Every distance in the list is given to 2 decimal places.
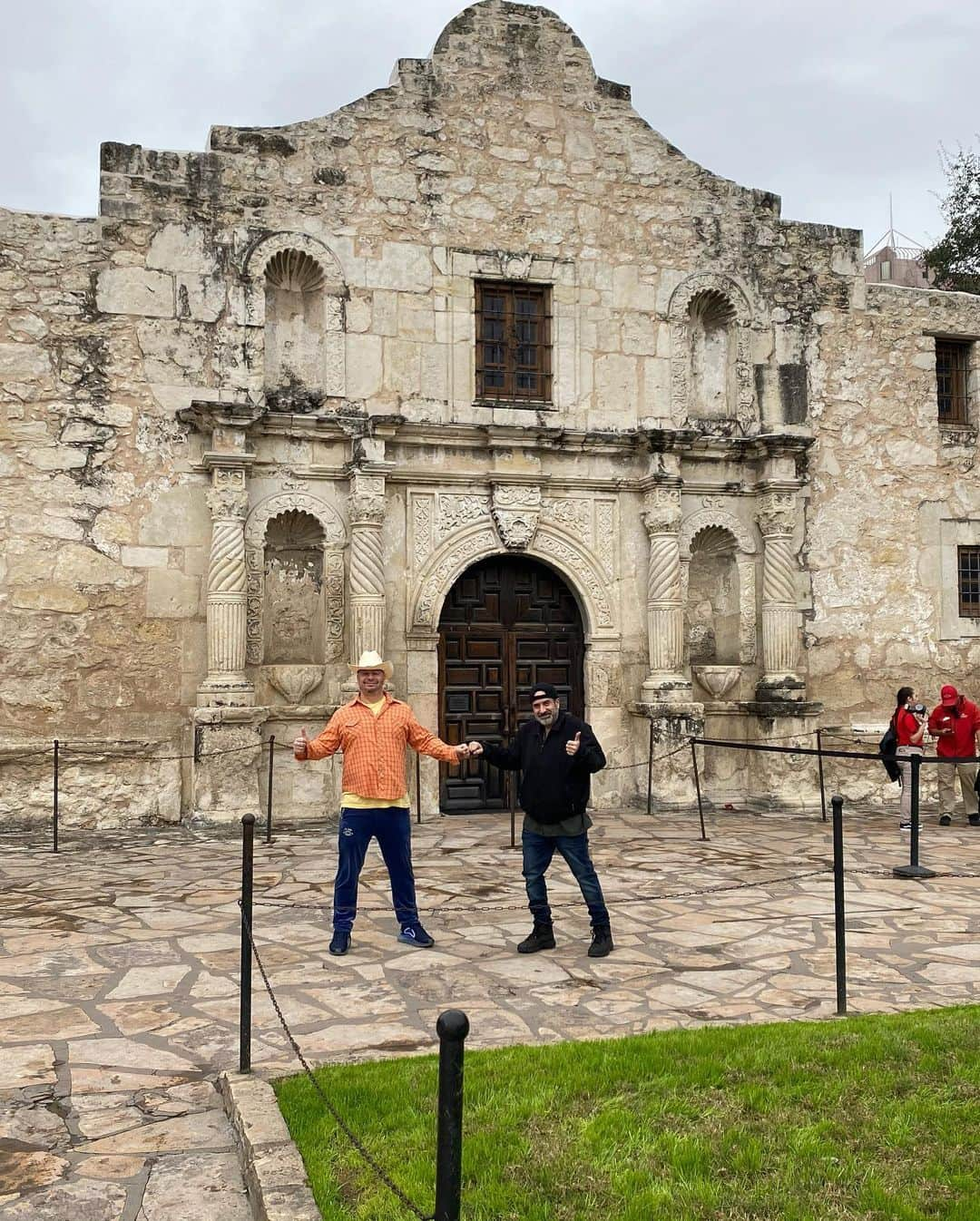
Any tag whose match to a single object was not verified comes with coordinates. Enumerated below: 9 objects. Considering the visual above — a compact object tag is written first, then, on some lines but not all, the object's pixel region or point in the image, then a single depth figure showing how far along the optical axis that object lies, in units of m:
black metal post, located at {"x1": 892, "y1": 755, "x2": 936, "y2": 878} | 8.45
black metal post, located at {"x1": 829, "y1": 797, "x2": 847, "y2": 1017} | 5.21
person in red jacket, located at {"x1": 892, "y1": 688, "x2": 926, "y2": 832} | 10.83
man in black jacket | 6.22
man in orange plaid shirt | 6.35
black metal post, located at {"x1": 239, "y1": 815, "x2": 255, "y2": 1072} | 4.44
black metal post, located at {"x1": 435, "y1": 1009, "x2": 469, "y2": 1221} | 2.48
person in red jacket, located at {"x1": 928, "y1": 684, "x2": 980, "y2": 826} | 11.11
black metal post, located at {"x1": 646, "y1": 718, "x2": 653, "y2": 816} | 11.54
